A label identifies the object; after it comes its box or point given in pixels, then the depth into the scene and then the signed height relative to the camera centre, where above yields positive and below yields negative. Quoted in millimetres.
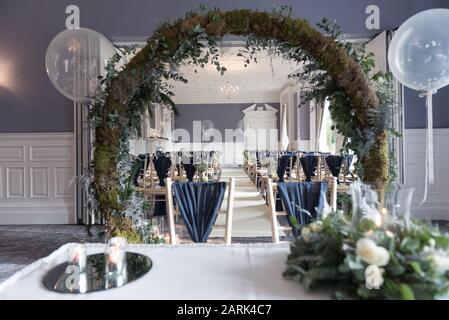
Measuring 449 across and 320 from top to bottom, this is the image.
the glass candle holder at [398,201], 1125 -159
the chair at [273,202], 2148 -295
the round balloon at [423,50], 2361 +737
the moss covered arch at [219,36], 2822 +758
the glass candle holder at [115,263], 1137 -370
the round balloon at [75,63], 3209 +886
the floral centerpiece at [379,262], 904 -294
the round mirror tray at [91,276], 1095 -403
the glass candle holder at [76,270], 1101 -384
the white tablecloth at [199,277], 1047 -411
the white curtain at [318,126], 10612 +926
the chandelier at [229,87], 11678 +2440
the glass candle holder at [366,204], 1103 -166
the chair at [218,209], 2164 -341
